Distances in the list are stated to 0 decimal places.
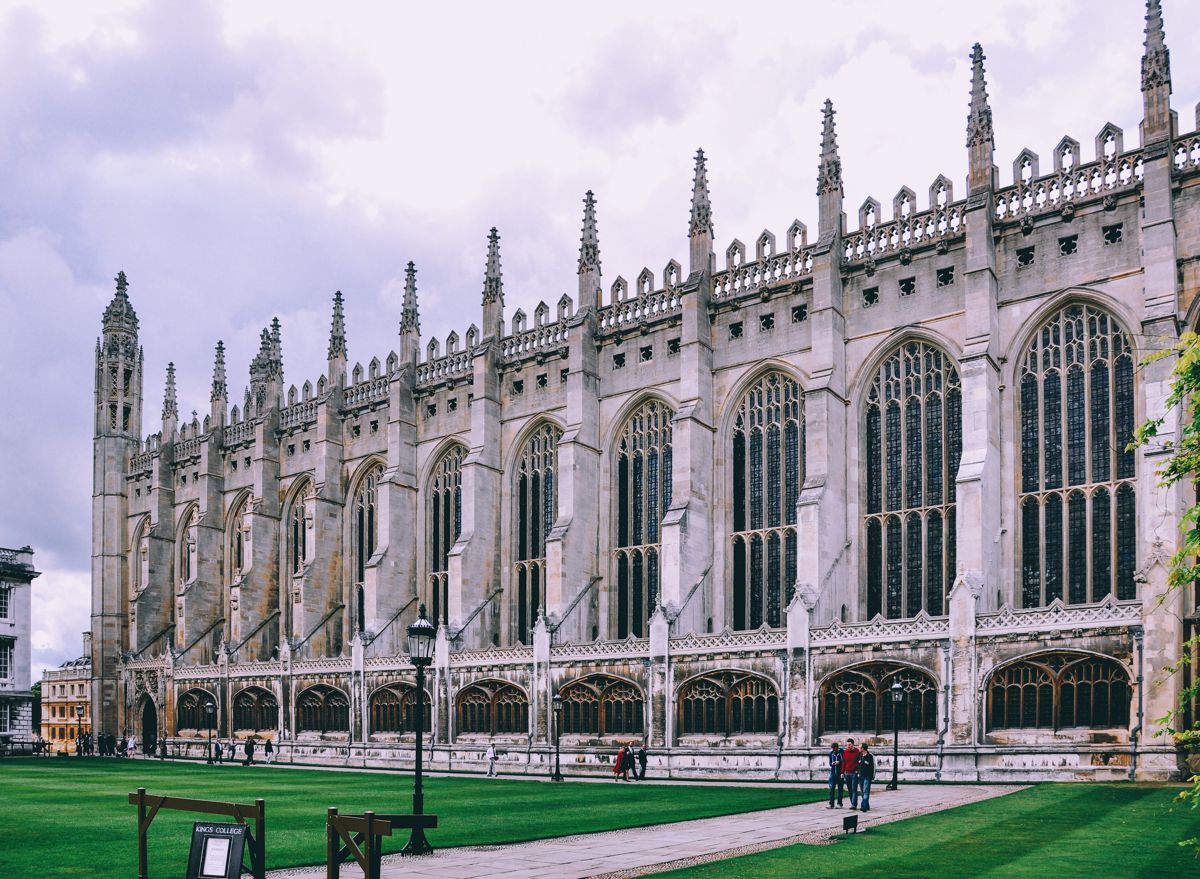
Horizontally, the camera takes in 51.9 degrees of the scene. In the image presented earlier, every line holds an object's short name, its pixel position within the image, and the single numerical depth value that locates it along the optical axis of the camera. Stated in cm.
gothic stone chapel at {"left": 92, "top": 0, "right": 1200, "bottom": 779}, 3653
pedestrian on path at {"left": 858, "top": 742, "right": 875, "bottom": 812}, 2452
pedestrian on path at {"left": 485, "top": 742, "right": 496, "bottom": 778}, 4472
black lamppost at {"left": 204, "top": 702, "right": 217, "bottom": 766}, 5689
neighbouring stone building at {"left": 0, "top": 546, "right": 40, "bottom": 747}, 6856
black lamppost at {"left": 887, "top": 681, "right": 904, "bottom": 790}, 3114
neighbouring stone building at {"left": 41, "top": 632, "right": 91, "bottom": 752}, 7788
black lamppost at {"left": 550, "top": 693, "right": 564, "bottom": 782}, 4084
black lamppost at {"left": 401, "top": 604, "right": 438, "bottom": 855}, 1892
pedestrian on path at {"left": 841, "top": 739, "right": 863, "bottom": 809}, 2481
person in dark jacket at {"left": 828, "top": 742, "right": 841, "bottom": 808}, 2612
